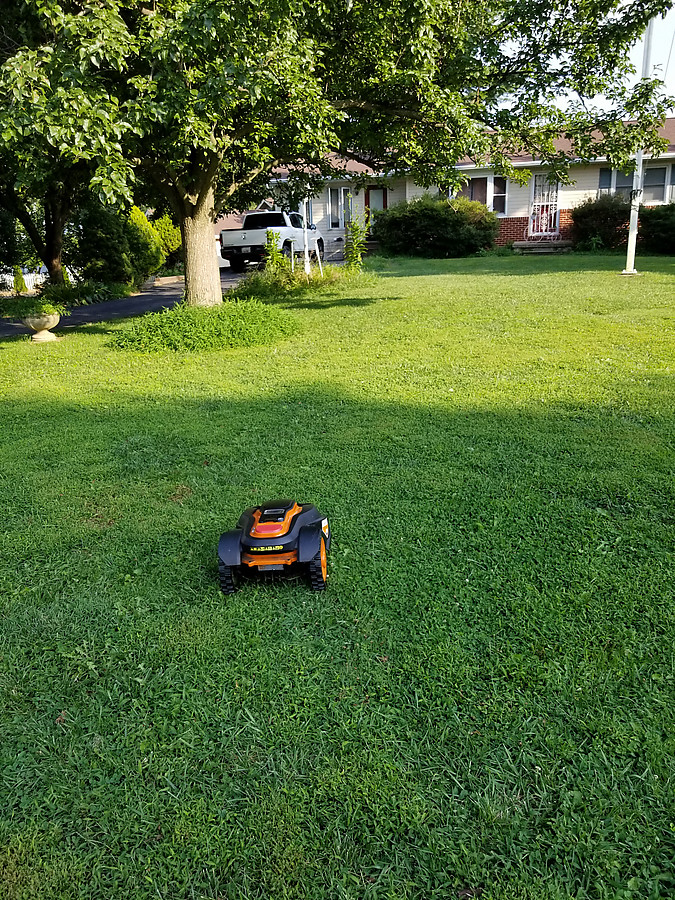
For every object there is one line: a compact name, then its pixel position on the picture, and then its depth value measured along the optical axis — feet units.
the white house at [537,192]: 87.66
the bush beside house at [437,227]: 82.17
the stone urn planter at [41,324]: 33.42
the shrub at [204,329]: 28.17
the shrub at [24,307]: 35.82
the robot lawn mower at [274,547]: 9.16
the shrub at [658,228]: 67.72
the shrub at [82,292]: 55.11
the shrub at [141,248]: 68.93
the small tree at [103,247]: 65.26
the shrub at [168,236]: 77.20
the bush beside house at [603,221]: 76.02
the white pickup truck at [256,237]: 71.05
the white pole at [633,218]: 49.93
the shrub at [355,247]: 50.78
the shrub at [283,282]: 48.02
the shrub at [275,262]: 50.47
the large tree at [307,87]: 21.16
